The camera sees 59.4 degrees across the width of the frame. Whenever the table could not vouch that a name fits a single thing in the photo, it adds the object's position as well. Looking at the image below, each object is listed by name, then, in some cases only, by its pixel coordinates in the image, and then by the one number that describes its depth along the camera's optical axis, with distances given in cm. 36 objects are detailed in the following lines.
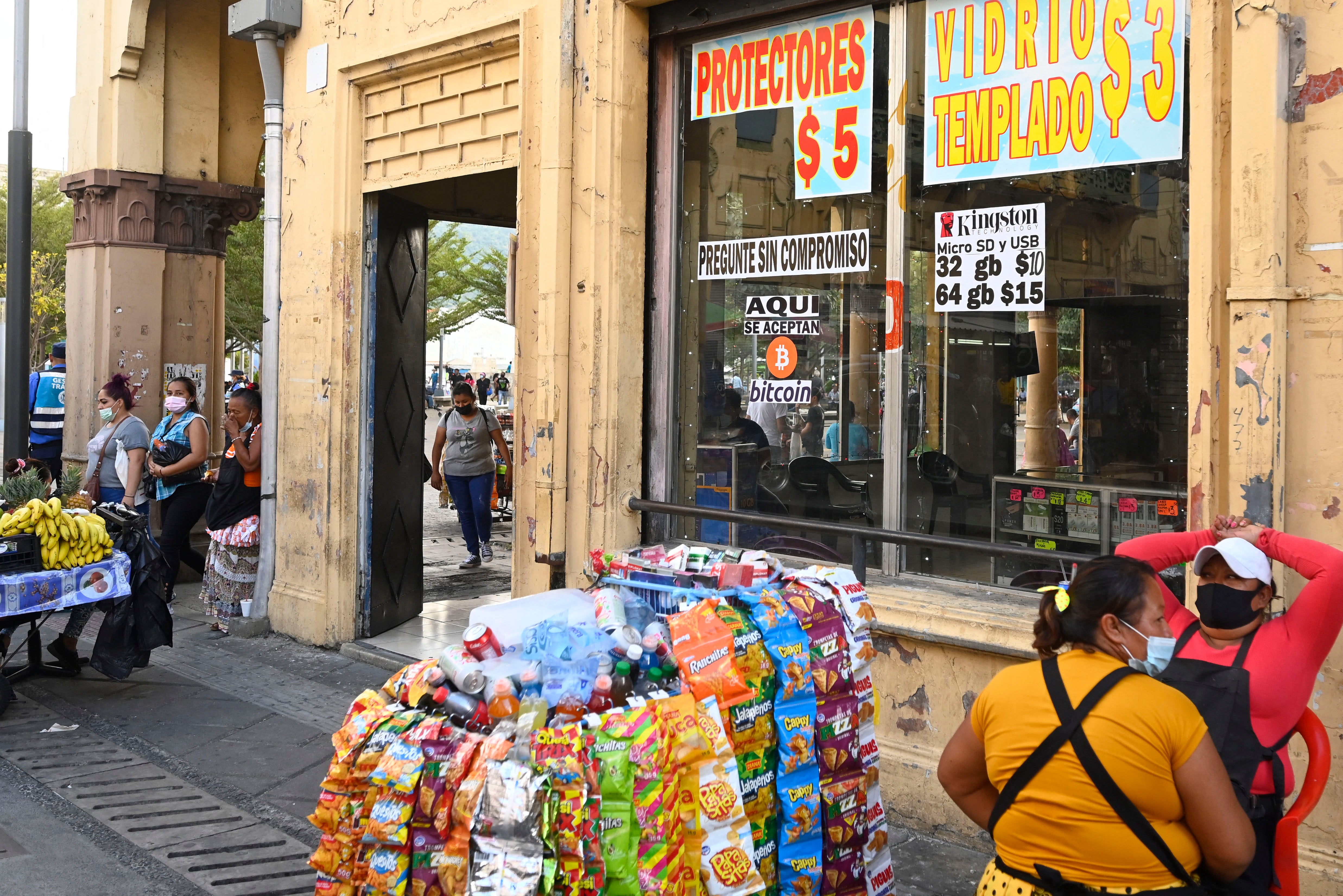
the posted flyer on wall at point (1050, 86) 470
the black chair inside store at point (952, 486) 545
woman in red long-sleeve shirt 295
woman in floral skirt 879
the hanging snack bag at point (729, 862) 318
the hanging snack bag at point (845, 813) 365
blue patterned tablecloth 639
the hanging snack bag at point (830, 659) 364
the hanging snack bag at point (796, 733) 352
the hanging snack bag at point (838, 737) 362
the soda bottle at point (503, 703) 314
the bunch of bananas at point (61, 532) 658
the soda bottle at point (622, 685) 326
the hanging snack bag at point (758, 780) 343
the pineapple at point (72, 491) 727
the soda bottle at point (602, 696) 322
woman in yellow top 247
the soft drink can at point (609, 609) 360
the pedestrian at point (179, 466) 902
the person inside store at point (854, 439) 575
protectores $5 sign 576
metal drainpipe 865
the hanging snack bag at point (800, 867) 354
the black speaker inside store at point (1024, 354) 546
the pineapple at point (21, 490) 701
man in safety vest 1164
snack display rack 297
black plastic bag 684
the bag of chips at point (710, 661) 334
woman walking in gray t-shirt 1094
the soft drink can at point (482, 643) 337
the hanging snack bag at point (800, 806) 352
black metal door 841
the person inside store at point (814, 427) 596
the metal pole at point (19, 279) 998
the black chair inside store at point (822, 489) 575
